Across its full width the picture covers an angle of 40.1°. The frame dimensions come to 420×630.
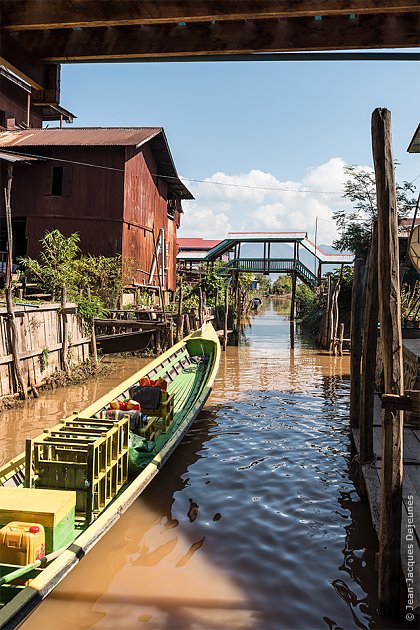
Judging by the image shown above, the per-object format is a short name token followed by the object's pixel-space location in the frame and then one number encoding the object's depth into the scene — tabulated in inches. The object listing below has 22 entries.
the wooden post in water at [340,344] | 935.7
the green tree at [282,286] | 2968.3
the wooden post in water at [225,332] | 979.9
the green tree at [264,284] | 3024.4
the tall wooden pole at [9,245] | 520.1
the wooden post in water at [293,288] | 1255.5
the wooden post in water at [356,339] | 348.5
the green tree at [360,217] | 1342.3
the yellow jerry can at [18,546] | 178.9
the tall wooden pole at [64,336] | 576.1
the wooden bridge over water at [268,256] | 1318.9
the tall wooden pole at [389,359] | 180.7
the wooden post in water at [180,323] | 779.4
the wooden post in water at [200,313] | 856.7
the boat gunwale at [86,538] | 153.7
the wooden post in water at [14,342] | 458.9
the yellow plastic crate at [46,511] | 191.6
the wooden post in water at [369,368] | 274.8
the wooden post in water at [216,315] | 1103.0
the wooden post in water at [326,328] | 994.1
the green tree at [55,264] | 785.2
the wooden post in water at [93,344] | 642.2
